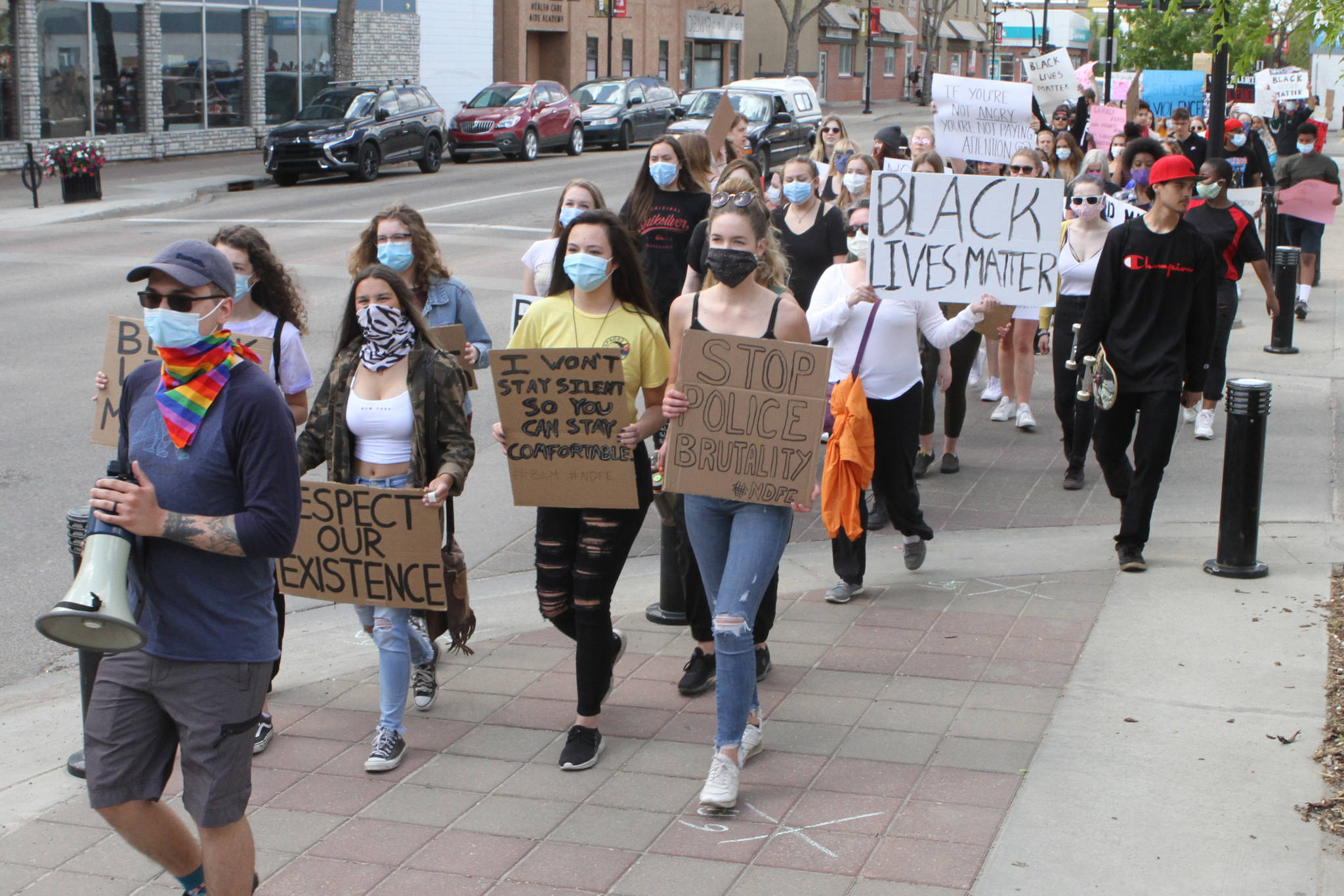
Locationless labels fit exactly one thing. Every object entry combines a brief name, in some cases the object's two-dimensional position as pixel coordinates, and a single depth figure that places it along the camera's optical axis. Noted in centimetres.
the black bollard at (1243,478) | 661
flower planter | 2289
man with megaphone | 338
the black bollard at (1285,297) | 1248
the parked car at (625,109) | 3541
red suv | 3183
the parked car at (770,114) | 2864
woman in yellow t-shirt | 486
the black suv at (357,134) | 2638
